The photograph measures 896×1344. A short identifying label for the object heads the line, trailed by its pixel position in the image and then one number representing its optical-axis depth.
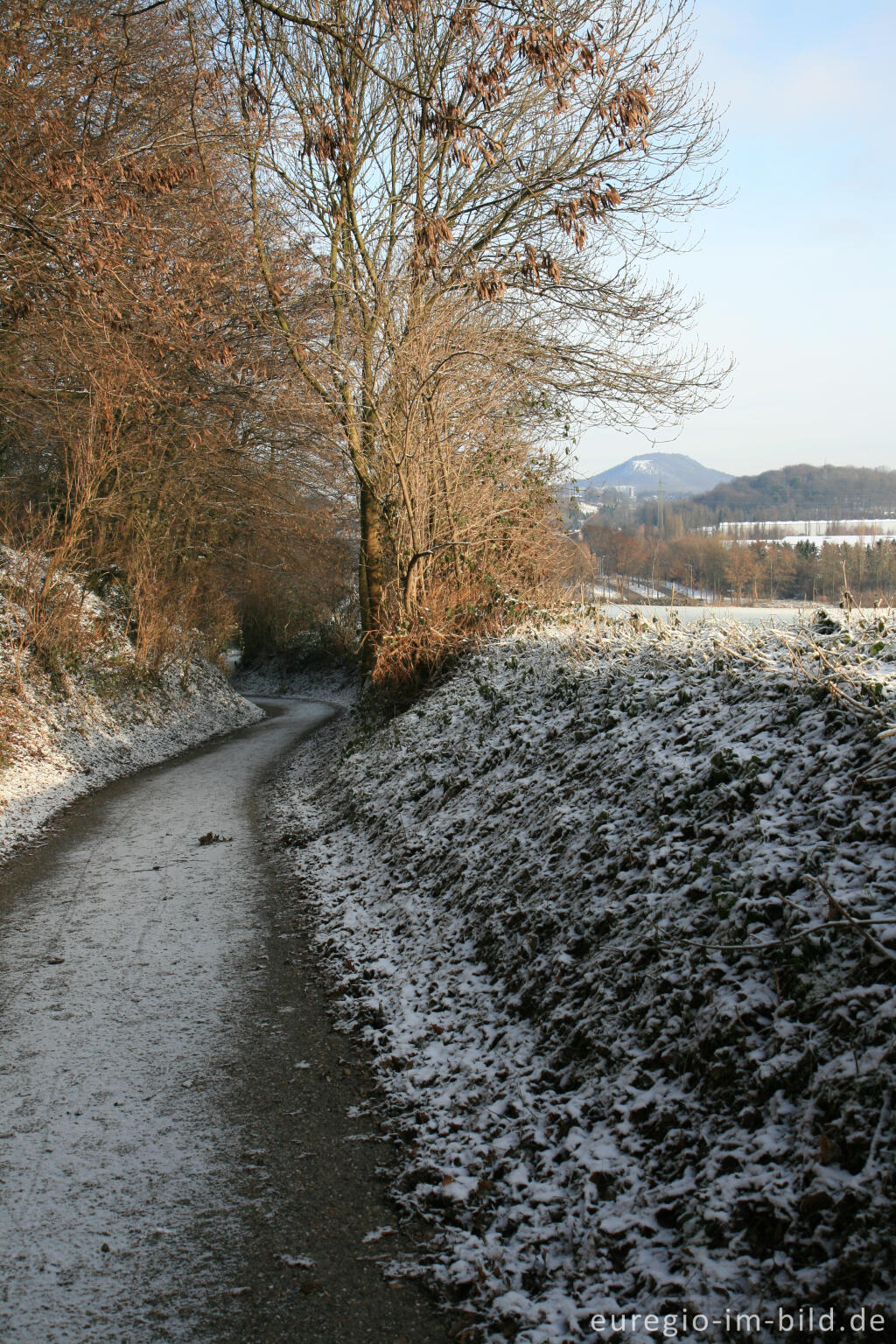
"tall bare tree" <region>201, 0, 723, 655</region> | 10.96
